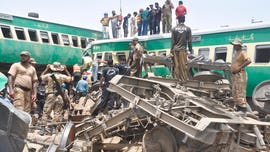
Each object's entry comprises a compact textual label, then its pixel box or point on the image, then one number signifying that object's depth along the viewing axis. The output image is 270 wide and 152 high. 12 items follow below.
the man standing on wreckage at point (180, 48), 8.77
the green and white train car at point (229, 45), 11.10
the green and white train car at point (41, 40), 16.52
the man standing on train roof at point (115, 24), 17.95
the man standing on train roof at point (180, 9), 13.78
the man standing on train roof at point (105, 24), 18.30
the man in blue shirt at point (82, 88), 12.54
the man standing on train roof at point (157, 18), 15.44
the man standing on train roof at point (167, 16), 14.98
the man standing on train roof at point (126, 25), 17.47
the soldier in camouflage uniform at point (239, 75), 7.80
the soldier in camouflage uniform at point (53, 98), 9.20
